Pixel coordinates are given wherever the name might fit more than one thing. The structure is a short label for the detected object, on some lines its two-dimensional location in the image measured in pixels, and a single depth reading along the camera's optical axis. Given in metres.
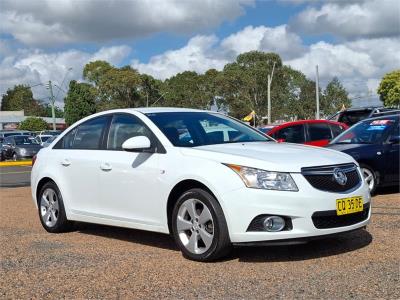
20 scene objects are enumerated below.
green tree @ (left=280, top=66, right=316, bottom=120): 65.94
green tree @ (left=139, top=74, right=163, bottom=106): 73.00
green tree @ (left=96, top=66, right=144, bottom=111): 68.69
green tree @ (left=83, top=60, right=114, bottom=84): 77.19
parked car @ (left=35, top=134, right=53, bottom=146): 32.97
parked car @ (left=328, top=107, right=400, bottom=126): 19.77
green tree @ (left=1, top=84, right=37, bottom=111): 126.15
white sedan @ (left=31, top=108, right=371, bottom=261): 5.19
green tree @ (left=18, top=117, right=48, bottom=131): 76.38
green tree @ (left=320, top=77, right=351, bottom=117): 66.81
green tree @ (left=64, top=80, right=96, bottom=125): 68.12
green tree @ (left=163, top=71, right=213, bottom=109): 72.16
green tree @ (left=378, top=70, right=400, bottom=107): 90.44
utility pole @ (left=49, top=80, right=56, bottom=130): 52.66
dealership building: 88.81
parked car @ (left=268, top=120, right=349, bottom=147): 13.55
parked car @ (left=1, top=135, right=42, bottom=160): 28.61
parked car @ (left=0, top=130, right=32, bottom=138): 35.79
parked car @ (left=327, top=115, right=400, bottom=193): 9.51
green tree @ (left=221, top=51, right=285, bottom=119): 64.69
